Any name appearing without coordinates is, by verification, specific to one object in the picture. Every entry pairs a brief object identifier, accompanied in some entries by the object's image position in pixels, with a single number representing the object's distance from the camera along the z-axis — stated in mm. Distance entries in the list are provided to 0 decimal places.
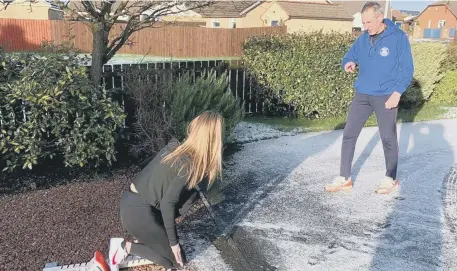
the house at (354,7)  54875
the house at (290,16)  38219
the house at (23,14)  28400
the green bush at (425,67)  11430
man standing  4445
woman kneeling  3043
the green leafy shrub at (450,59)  12081
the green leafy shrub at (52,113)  4238
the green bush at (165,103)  5340
